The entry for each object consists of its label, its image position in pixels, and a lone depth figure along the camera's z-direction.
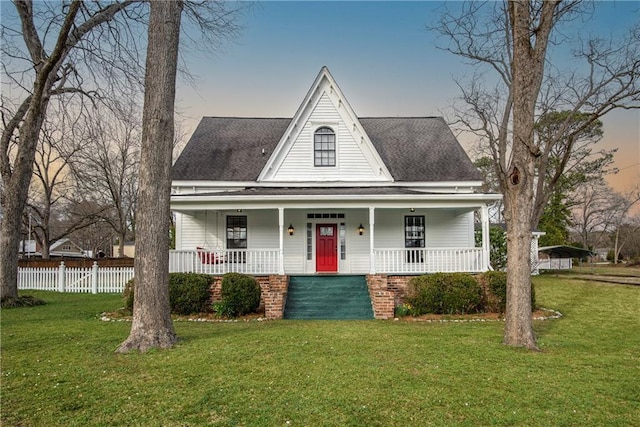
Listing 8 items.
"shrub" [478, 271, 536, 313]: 12.87
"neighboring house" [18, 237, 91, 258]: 56.79
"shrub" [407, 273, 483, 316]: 12.80
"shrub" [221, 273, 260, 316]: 12.55
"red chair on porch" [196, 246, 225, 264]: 14.93
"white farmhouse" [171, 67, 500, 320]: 17.33
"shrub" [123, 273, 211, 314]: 12.70
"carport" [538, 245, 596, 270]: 30.97
